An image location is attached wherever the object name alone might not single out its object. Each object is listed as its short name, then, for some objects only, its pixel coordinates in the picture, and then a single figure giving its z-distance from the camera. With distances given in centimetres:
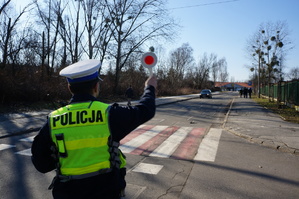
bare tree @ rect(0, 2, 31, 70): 2016
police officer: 165
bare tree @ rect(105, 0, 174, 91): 2988
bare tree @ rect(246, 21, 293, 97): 2685
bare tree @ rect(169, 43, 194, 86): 6331
